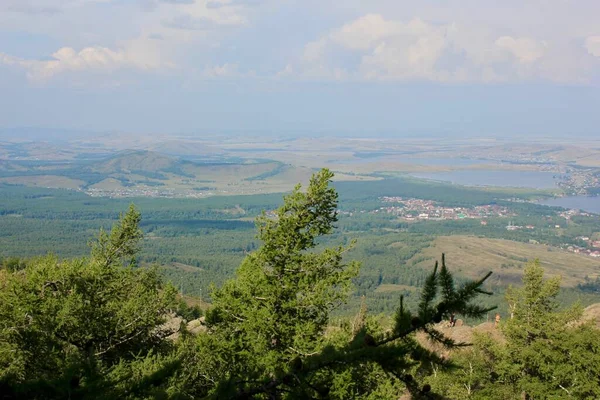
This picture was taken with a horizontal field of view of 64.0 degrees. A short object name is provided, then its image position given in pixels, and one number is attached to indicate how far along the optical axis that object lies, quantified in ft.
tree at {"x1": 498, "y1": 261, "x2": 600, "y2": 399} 59.21
